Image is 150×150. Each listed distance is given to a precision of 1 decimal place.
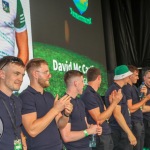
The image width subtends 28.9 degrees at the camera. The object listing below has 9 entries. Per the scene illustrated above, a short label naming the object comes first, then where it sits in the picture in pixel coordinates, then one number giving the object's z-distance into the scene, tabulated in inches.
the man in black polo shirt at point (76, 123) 99.2
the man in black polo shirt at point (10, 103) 72.9
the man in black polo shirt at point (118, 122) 137.2
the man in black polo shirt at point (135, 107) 147.9
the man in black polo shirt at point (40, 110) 79.2
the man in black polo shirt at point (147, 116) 168.2
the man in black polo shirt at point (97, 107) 115.6
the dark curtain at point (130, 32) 231.0
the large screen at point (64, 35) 143.4
